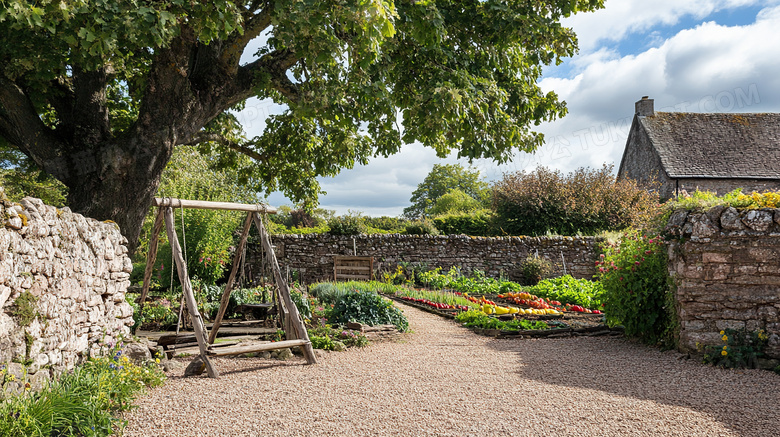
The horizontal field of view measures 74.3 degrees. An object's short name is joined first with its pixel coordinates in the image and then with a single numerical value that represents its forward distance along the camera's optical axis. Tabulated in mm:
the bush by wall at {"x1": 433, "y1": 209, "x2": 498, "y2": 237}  20344
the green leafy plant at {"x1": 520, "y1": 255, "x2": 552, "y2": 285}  15820
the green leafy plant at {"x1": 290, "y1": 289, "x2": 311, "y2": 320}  8539
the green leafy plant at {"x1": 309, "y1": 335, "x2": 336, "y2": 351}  7074
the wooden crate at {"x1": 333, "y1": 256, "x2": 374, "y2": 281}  15406
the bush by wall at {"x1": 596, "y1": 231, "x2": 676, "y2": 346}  7051
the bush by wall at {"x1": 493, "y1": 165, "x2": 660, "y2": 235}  19156
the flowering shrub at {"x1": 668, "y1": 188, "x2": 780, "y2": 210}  6199
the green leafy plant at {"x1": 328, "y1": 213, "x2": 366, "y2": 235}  16375
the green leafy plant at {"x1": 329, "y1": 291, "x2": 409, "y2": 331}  8430
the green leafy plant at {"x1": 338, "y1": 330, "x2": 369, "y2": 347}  7453
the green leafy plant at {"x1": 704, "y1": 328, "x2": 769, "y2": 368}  5922
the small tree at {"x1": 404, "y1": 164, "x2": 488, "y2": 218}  43500
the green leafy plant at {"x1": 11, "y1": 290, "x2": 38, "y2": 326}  3869
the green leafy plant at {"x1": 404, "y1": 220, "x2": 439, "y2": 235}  18078
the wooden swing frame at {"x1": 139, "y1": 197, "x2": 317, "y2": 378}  5605
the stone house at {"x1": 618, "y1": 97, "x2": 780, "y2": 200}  21156
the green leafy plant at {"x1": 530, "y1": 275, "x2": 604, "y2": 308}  11914
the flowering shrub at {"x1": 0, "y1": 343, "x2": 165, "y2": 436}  3375
